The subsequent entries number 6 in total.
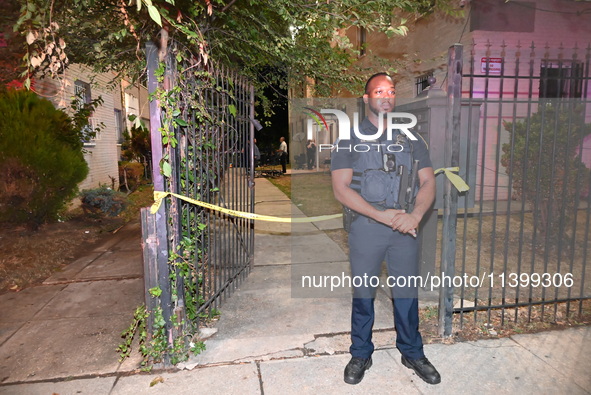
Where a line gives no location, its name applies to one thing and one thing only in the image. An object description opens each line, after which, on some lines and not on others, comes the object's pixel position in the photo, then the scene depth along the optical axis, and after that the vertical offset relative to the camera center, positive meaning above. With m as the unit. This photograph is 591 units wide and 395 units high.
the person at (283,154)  21.42 +0.03
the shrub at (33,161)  6.98 -0.10
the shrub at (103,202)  8.91 -1.03
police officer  2.97 -0.51
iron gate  3.03 -0.20
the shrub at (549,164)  5.71 -0.15
